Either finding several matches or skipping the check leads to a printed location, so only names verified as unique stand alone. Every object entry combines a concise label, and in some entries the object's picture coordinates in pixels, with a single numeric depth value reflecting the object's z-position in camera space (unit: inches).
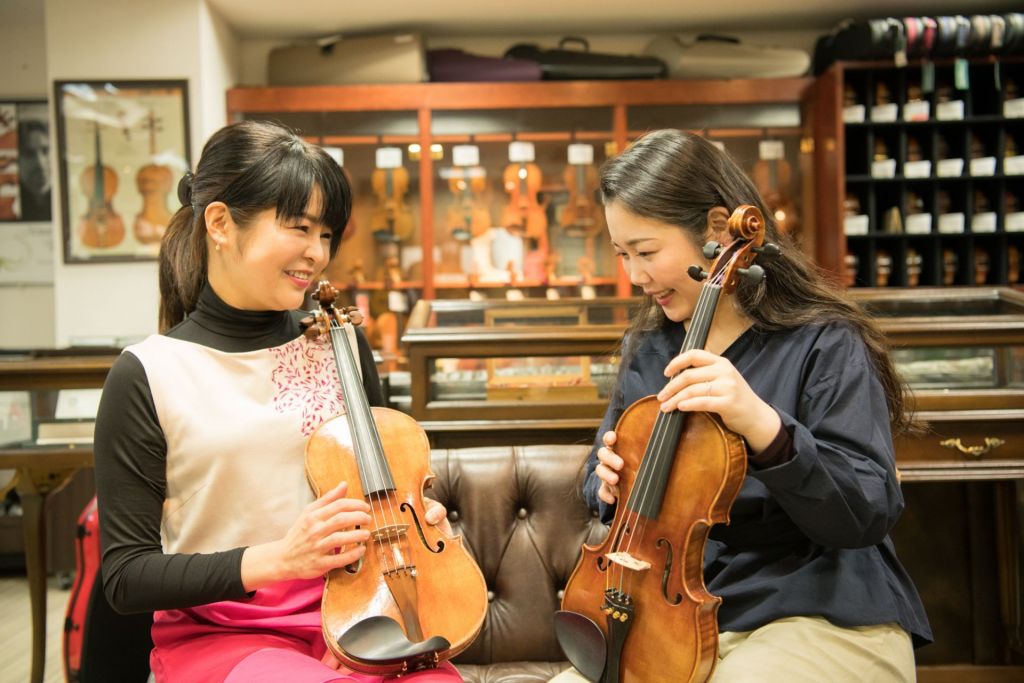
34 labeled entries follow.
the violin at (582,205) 202.4
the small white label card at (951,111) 191.5
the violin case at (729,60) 198.4
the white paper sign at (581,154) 201.2
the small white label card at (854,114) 191.8
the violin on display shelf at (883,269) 199.3
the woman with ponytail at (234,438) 50.7
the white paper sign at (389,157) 200.5
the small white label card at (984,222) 194.9
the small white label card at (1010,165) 193.9
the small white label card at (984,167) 193.3
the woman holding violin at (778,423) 47.6
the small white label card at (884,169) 193.9
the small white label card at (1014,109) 192.5
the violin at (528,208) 202.7
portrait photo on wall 215.5
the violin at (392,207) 202.8
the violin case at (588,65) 197.0
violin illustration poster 182.2
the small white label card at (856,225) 194.7
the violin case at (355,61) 195.6
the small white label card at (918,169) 193.2
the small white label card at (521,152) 201.2
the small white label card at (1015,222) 193.9
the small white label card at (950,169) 193.2
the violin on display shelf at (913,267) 199.2
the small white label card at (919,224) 195.3
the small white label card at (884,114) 191.6
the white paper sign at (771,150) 203.8
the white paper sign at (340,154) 197.8
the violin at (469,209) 202.8
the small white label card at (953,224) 195.0
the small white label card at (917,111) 191.2
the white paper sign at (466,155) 200.8
